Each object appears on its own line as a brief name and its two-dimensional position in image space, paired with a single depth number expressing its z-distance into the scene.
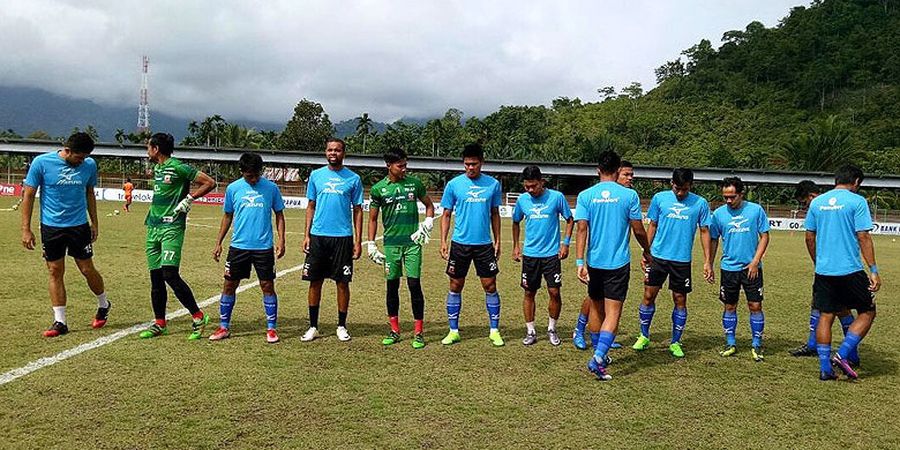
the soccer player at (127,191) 30.52
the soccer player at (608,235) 5.89
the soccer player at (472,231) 6.86
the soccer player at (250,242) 6.63
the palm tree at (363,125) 79.73
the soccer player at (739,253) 6.71
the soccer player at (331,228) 6.72
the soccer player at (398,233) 6.83
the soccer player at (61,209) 6.67
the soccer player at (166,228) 6.71
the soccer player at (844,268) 5.94
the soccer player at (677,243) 6.73
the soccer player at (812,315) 6.59
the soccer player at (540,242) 6.88
